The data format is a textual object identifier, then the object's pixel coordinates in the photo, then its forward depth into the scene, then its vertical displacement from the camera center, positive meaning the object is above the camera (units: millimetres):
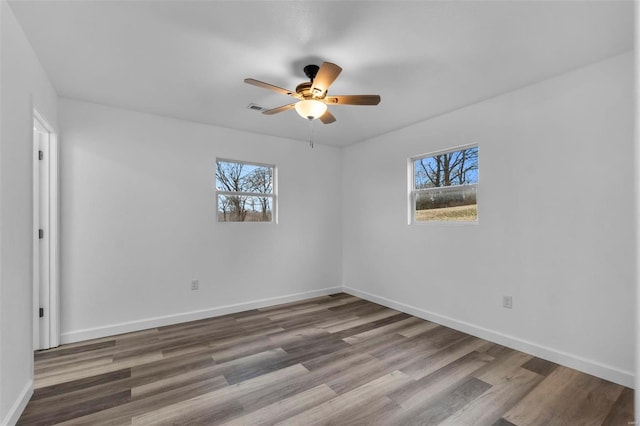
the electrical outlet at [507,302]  2896 -879
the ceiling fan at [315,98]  2303 +929
